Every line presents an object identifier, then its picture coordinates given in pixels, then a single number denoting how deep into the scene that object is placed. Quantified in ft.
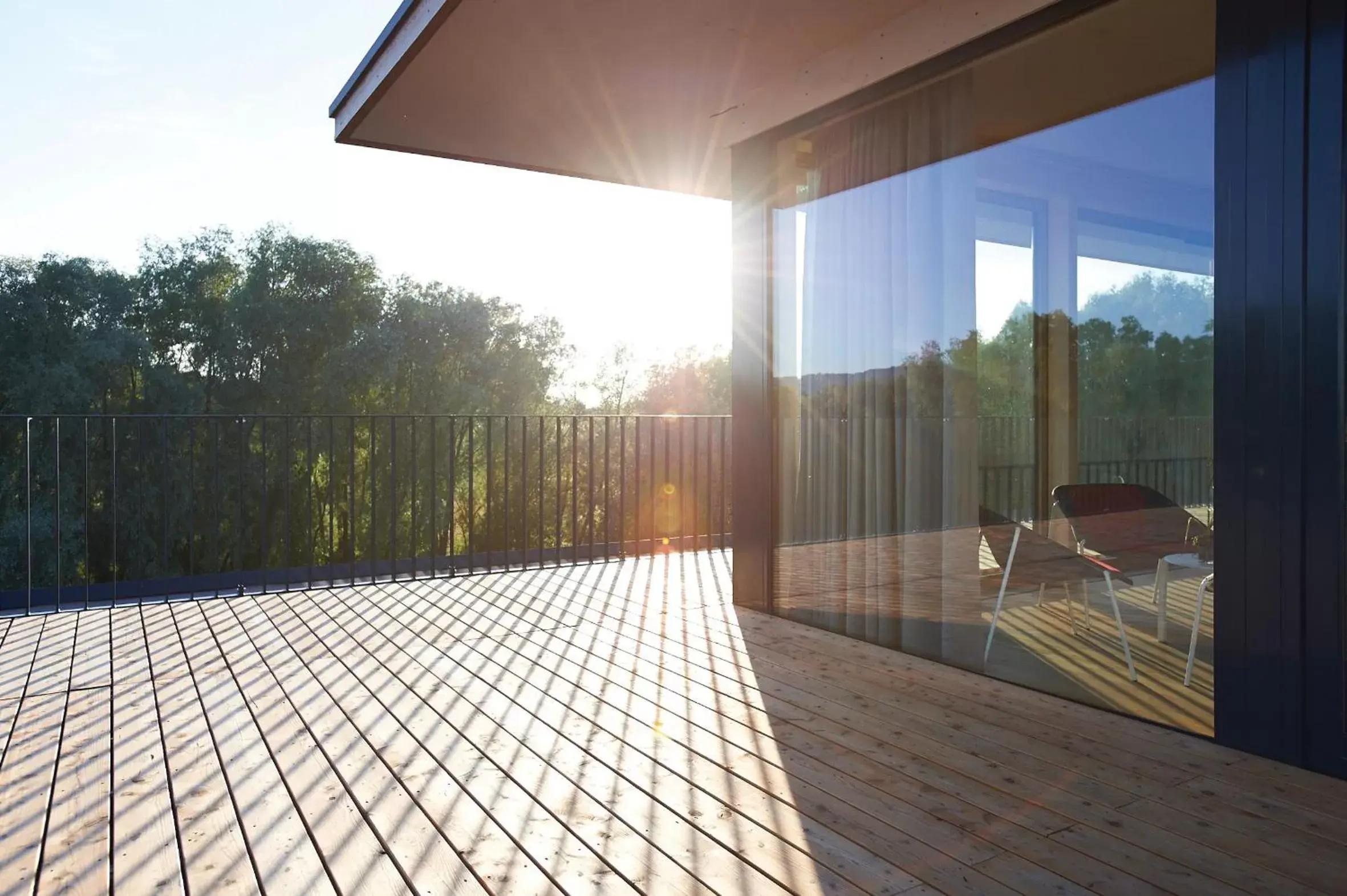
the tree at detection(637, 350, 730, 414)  56.12
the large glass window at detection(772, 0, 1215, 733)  8.52
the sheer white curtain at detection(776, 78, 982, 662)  10.91
